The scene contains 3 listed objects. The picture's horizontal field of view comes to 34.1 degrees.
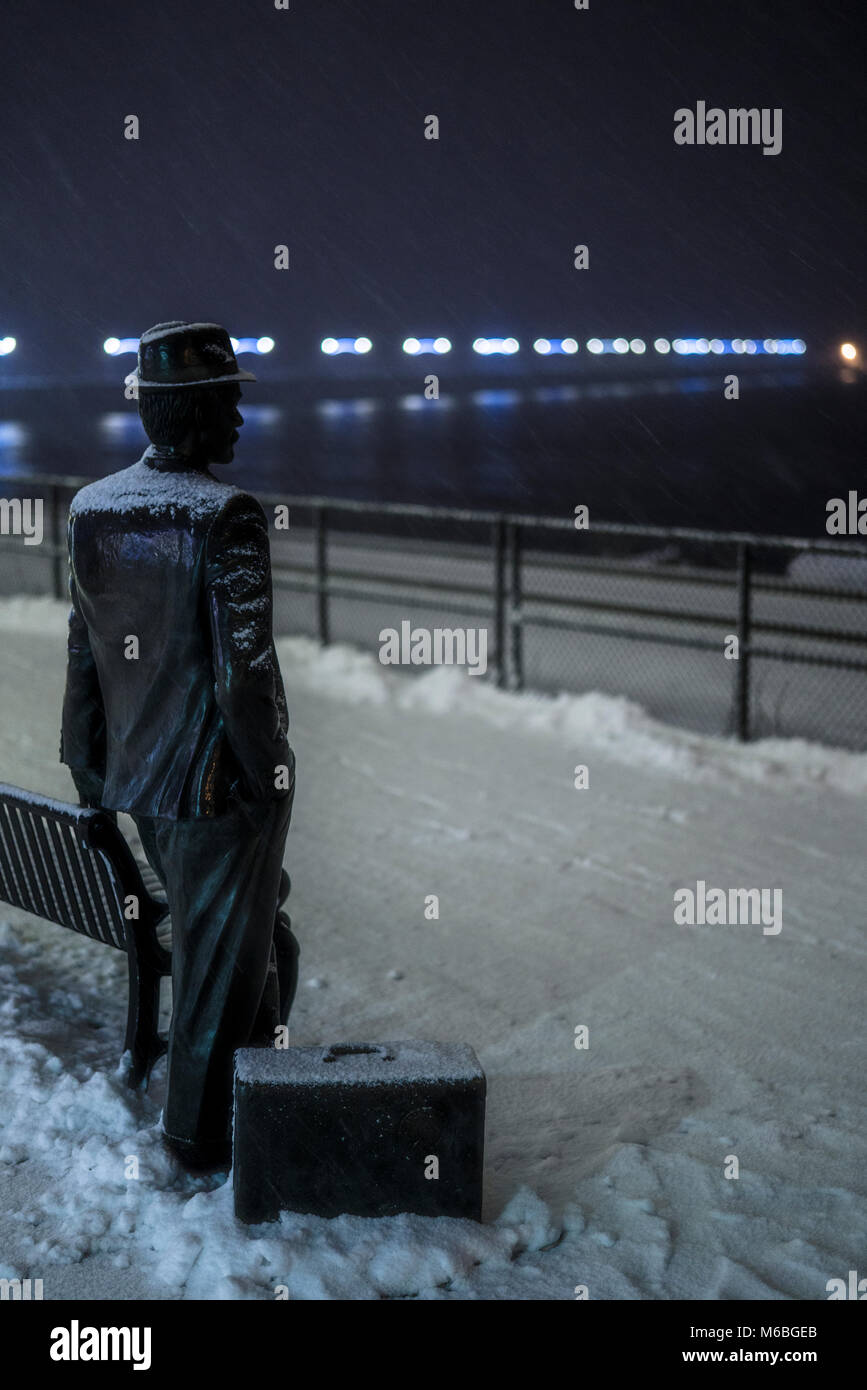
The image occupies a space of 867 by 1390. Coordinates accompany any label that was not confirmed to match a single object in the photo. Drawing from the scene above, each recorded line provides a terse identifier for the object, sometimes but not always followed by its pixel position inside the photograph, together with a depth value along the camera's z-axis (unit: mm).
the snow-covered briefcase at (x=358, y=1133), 3602
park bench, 4348
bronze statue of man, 3568
